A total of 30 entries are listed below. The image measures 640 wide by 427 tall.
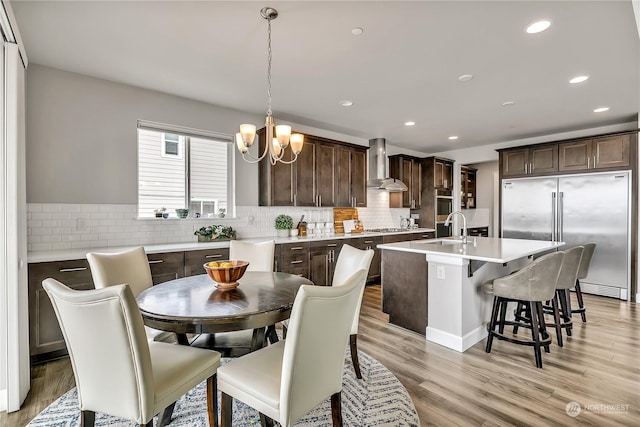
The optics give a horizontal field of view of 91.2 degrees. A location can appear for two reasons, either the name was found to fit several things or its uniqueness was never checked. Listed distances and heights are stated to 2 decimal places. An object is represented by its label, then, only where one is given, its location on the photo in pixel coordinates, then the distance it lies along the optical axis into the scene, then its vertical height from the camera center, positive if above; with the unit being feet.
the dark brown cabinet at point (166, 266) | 10.08 -1.74
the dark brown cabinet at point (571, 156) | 14.78 +2.81
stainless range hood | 18.99 +2.68
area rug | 6.14 -4.11
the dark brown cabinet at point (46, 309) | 8.33 -2.56
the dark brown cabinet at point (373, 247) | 16.72 -1.98
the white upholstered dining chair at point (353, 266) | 7.72 -1.42
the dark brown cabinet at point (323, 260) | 14.48 -2.27
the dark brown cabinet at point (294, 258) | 13.37 -2.04
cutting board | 18.40 -0.25
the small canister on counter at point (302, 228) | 16.30 -0.84
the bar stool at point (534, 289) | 8.46 -2.17
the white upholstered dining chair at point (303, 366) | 4.31 -2.42
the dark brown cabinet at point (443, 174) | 21.65 +2.64
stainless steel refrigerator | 14.66 -0.35
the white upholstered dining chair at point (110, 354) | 4.18 -1.97
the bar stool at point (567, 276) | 9.50 -2.06
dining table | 5.08 -1.66
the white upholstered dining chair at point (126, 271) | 7.13 -1.41
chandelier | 7.24 +1.95
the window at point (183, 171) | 11.98 +1.74
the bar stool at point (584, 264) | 11.31 -1.98
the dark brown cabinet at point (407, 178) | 20.88 +2.30
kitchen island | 9.34 -2.37
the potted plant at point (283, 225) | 15.34 -0.63
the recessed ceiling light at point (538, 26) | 7.49 +4.50
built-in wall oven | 22.09 +0.15
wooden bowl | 6.66 -1.31
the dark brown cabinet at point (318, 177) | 14.43 +1.76
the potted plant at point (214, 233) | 12.65 -0.84
